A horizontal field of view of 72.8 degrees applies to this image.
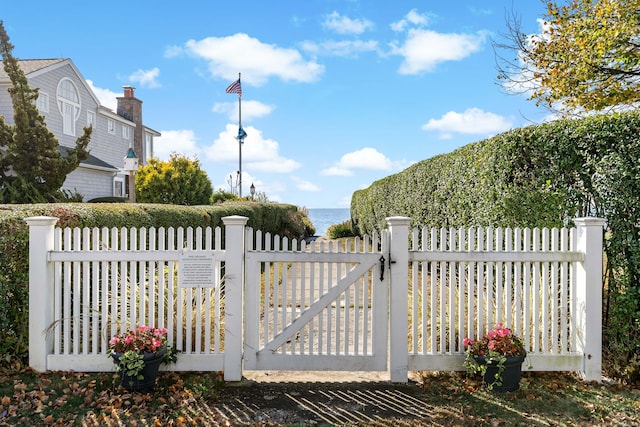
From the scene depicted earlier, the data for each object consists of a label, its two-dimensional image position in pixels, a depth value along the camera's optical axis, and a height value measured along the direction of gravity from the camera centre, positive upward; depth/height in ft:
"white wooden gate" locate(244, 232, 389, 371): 14.14 -3.13
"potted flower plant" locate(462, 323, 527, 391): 13.20 -4.40
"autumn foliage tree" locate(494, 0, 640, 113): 29.27 +11.94
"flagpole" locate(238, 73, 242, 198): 88.84 +14.23
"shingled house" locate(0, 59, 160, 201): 56.80 +14.51
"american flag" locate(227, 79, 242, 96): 75.66 +22.29
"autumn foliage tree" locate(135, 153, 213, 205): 59.93 +4.48
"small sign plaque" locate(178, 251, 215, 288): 14.15 -1.82
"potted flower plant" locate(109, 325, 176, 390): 12.91 -4.27
